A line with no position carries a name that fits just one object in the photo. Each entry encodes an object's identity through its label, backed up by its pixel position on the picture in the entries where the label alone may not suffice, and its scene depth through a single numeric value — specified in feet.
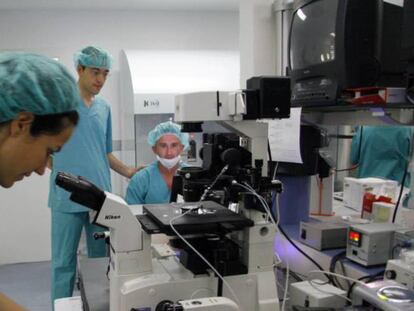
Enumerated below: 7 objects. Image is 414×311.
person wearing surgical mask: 7.34
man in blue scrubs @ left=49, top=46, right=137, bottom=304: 6.61
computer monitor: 4.46
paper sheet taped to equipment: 4.87
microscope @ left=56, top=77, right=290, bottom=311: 3.43
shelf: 4.70
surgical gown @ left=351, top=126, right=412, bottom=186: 6.11
